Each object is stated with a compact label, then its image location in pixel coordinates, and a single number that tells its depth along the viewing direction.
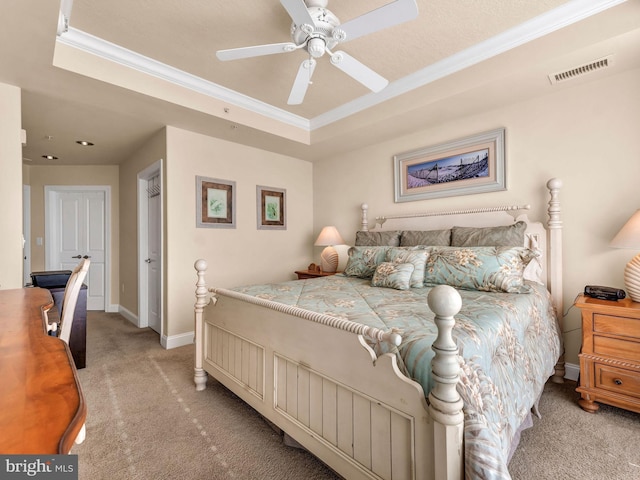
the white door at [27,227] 4.50
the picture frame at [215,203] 3.41
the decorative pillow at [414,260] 2.29
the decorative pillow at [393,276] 2.24
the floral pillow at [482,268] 2.04
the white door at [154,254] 3.64
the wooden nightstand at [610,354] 1.79
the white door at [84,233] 4.86
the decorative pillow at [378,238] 3.10
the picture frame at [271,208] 3.97
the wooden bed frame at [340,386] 0.92
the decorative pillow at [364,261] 2.76
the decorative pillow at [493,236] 2.38
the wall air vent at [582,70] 2.06
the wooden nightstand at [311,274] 3.67
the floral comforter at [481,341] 0.97
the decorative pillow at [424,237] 2.75
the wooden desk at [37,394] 0.50
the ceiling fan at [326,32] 1.50
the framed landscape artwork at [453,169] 2.79
